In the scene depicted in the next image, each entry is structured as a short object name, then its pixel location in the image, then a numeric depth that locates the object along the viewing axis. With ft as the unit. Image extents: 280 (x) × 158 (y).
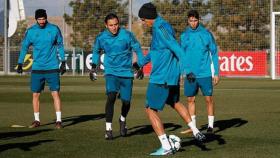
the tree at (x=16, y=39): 173.37
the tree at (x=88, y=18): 166.30
